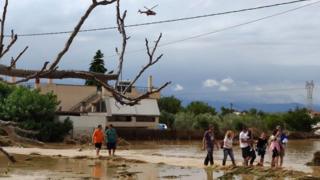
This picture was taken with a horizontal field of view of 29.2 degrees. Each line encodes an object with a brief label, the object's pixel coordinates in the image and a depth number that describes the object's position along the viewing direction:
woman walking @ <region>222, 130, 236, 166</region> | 24.33
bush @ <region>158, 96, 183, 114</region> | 98.12
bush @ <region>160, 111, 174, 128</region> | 81.84
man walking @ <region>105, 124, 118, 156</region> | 29.70
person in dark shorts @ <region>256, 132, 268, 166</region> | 23.69
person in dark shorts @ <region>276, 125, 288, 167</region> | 23.23
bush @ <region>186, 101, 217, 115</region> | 103.28
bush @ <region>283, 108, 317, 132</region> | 92.69
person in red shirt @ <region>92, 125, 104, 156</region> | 29.72
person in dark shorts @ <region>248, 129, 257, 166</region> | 23.89
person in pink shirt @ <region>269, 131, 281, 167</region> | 23.14
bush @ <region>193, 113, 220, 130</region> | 78.75
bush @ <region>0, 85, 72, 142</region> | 50.06
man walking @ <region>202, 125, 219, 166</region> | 24.55
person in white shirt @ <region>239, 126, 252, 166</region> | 23.58
